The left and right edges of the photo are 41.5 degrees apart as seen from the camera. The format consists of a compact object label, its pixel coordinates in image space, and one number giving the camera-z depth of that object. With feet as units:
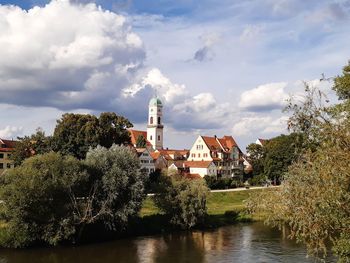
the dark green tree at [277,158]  303.54
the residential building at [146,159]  324.41
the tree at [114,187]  154.10
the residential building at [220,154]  364.79
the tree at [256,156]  357.20
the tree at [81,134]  229.25
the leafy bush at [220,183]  297.47
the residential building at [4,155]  291.58
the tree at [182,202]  176.86
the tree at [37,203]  136.67
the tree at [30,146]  235.69
